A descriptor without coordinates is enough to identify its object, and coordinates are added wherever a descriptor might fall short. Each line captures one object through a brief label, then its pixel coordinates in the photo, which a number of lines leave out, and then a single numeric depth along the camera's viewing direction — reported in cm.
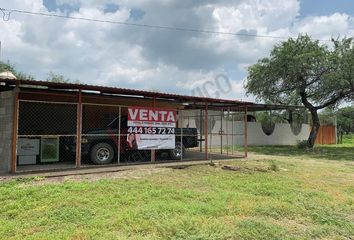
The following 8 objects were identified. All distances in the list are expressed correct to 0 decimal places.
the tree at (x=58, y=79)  3747
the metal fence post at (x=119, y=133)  1290
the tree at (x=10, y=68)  3217
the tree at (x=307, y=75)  2209
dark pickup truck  1278
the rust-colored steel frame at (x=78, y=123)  1041
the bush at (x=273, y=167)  1284
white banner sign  1322
